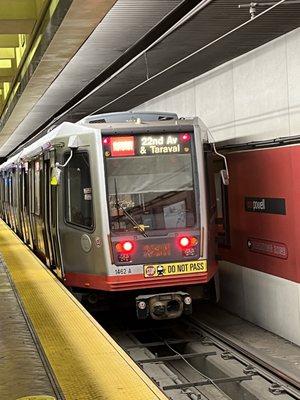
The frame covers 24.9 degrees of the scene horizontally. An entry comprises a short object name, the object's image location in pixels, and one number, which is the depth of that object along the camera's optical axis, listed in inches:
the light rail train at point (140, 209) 336.8
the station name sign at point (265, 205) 348.2
